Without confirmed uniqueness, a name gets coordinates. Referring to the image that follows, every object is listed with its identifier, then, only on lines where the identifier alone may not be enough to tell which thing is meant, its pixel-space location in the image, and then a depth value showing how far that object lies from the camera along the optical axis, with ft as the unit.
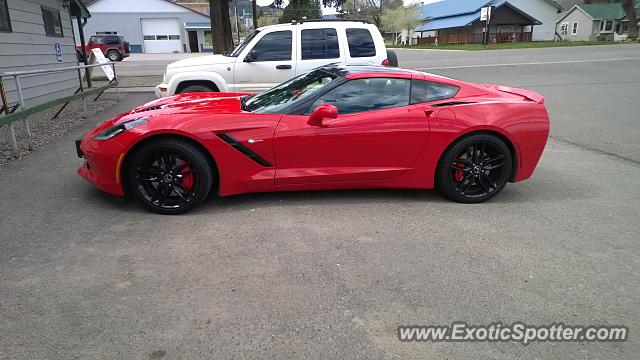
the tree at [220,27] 53.01
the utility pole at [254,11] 84.12
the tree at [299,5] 62.05
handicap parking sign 42.69
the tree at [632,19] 150.10
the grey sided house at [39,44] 33.76
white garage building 167.32
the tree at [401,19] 264.52
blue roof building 200.85
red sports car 13.53
